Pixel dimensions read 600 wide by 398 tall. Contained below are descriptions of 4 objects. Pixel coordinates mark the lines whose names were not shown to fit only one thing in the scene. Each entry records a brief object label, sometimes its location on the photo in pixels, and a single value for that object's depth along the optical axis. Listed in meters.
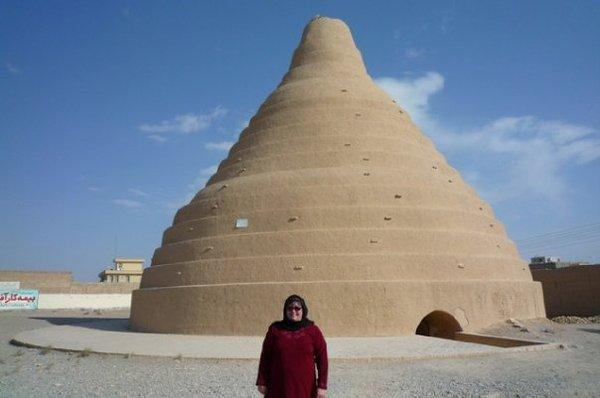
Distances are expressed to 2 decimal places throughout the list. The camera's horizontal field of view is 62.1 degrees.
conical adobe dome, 14.10
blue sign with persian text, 35.89
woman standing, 4.38
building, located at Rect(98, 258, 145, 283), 53.56
